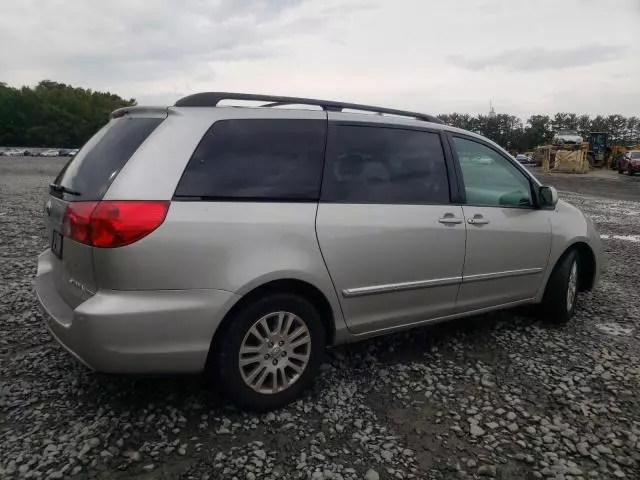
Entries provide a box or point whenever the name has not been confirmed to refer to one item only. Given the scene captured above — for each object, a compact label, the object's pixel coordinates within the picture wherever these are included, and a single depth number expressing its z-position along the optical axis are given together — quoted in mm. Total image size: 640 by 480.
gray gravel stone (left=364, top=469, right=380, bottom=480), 2430
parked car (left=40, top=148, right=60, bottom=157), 69625
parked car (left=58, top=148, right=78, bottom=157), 73075
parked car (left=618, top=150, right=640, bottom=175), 31594
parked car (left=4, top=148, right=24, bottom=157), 64225
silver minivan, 2539
